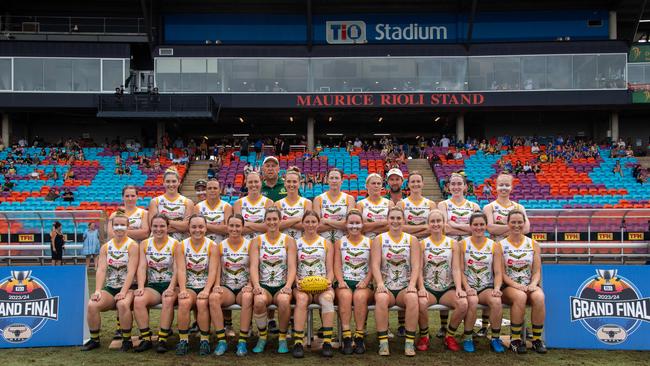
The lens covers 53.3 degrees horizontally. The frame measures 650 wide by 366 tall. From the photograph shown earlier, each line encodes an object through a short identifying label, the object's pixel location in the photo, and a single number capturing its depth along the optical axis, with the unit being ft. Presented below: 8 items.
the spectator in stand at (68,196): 74.95
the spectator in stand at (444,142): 100.17
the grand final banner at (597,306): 23.90
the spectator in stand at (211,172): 84.41
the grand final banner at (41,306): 24.64
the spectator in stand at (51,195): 75.15
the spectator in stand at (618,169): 86.53
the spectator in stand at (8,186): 80.38
